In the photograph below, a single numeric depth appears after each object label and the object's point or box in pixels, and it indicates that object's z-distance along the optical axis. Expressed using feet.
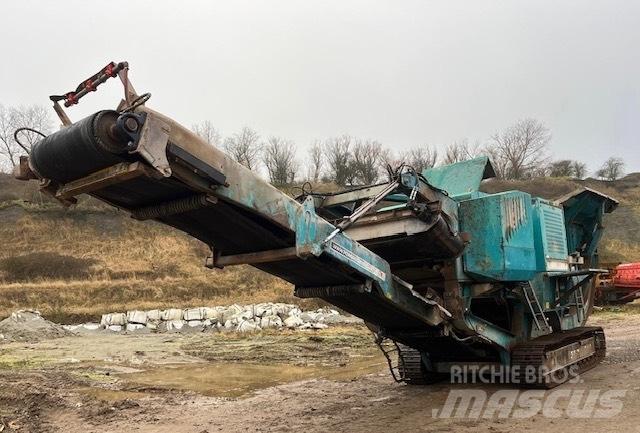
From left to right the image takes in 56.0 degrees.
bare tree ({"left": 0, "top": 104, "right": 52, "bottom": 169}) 173.65
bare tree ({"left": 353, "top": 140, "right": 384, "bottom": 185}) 212.84
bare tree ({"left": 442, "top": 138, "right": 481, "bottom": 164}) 203.97
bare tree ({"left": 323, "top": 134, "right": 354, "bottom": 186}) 213.71
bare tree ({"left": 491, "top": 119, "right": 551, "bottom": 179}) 208.33
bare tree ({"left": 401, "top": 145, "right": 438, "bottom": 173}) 211.61
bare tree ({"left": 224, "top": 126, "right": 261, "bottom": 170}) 211.61
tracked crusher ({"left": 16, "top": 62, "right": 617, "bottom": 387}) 12.89
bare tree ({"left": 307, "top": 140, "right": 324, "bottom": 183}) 227.01
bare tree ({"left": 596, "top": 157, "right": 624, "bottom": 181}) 237.25
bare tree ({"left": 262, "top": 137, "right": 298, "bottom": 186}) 218.18
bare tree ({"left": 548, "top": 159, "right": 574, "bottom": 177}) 226.58
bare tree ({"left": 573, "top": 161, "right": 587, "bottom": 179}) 227.61
